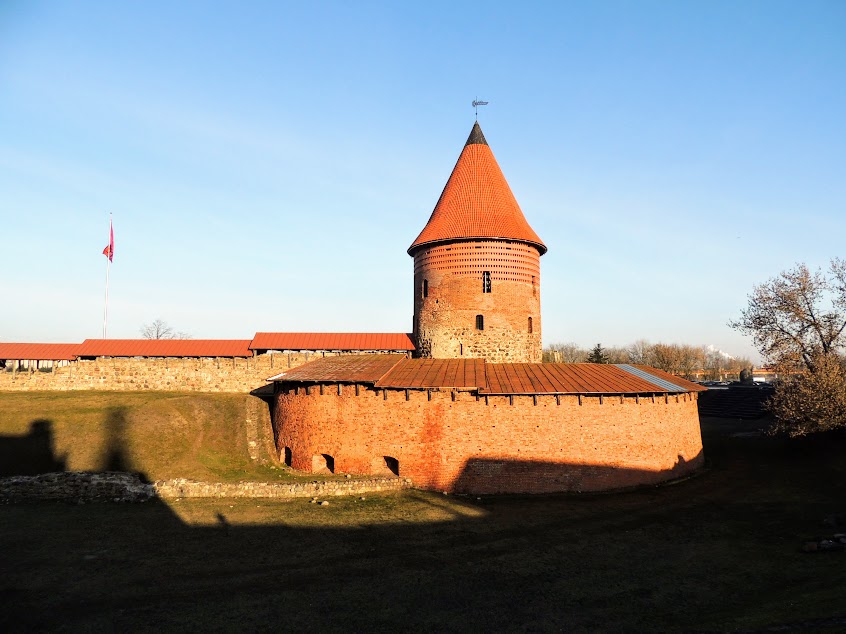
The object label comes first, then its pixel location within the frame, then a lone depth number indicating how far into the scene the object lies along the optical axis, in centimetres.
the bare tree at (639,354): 6912
